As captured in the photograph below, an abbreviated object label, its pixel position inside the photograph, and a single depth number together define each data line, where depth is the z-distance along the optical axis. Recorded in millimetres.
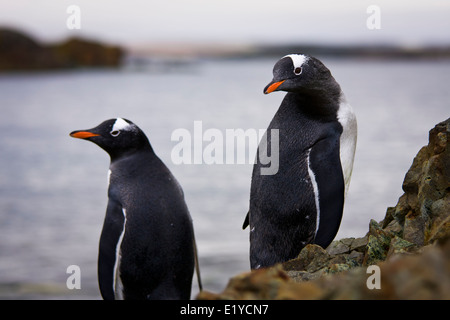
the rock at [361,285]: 1305
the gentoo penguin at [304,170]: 2914
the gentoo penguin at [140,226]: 3004
